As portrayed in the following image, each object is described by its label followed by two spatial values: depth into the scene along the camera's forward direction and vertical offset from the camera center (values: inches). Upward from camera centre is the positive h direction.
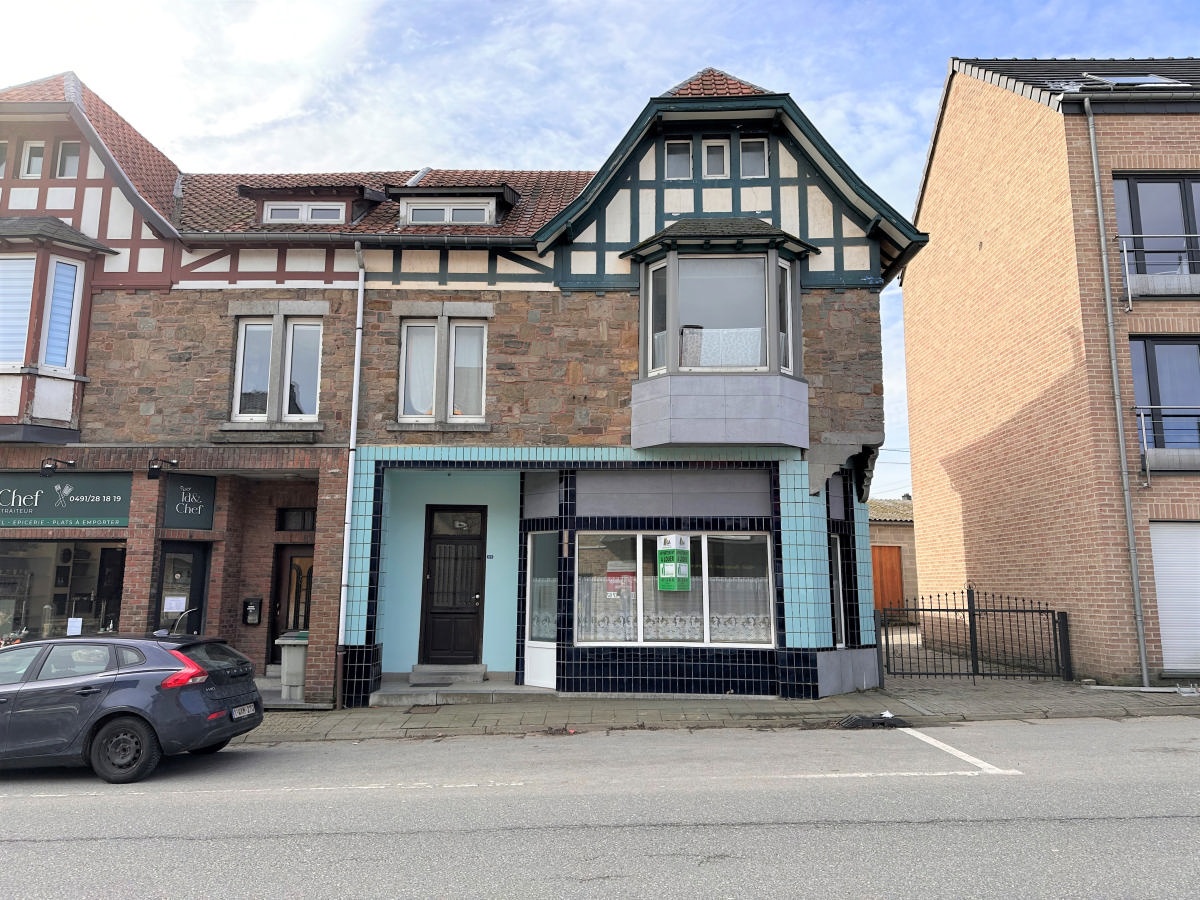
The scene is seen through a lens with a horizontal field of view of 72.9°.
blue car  316.5 -49.0
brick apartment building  518.0 +163.3
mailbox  547.2 -20.4
